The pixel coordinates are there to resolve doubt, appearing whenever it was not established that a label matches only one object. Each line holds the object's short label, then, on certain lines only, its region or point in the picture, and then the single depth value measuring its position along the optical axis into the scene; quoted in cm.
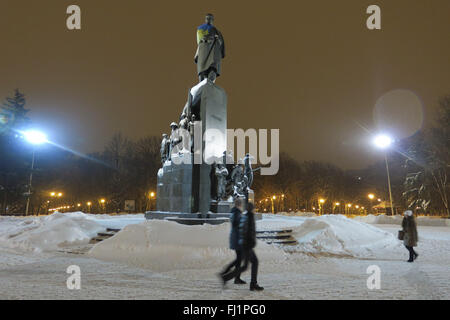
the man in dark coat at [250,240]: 553
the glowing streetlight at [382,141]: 2230
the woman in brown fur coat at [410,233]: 875
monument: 1376
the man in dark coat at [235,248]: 570
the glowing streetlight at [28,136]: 3499
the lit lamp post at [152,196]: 4044
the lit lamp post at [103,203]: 4454
